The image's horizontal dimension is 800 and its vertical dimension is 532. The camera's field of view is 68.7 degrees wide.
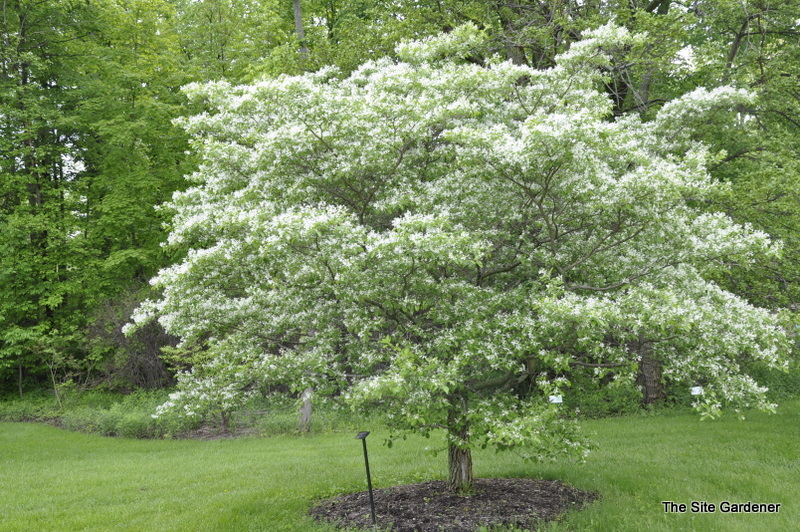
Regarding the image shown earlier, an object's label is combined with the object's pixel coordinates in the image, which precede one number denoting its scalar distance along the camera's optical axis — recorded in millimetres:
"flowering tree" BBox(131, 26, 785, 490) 5914
